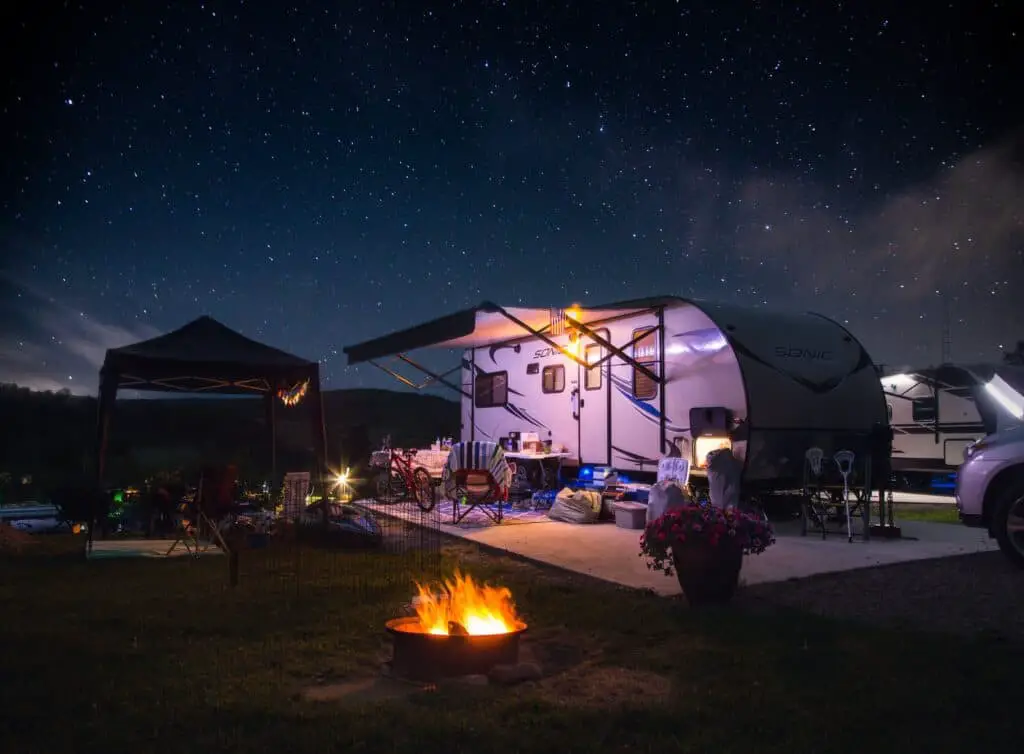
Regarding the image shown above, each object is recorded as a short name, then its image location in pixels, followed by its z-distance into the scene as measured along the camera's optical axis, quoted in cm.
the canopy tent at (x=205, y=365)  929
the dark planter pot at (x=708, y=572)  581
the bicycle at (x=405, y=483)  1295
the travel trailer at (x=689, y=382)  1072
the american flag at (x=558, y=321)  1255
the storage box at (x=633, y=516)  1051
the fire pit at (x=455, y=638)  427
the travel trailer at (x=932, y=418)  1393
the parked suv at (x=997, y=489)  708
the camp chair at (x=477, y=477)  1136
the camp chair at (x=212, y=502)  855
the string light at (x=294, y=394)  1034
